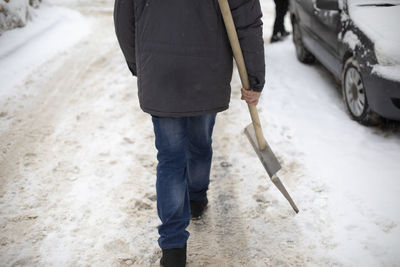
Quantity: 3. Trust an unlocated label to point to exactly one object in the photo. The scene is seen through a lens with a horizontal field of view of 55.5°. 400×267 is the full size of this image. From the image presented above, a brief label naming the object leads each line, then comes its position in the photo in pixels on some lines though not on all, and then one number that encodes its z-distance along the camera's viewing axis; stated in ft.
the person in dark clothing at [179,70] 6.04
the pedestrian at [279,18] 22.35
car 10.96
